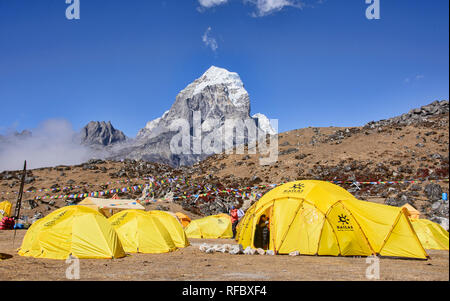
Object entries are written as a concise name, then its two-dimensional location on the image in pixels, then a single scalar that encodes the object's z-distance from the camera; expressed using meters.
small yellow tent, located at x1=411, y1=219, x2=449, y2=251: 15.04
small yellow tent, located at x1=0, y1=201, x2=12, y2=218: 32.86
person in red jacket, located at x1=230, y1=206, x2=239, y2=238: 21.42
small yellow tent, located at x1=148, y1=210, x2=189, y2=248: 16.36
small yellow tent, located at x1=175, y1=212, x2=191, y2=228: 27.66
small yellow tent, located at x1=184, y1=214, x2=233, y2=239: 23.47
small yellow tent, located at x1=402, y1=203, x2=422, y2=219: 22.64
